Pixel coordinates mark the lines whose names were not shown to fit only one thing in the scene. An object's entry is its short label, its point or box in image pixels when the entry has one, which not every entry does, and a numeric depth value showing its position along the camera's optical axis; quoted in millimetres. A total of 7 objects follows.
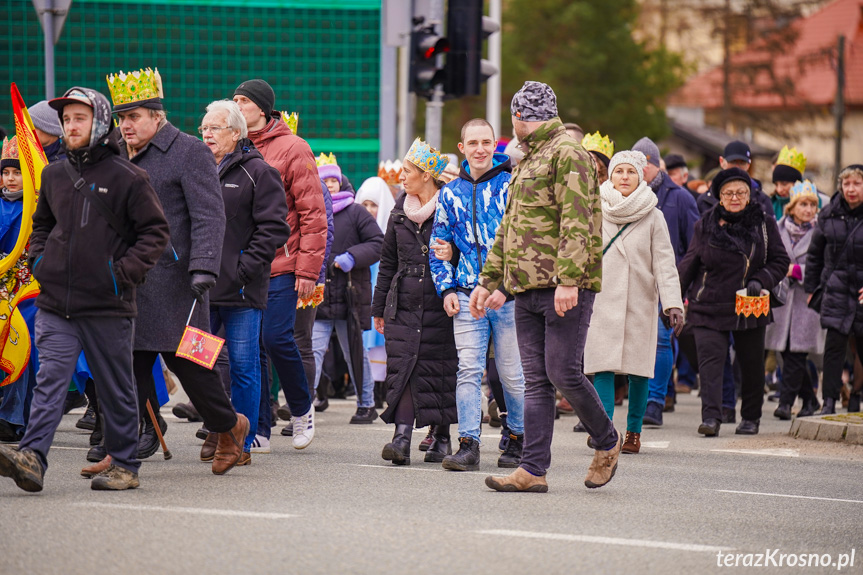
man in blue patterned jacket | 16891
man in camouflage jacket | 14695
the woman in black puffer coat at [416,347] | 17281
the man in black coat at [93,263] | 14016
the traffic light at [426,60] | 27766
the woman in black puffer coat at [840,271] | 24672
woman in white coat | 19719
